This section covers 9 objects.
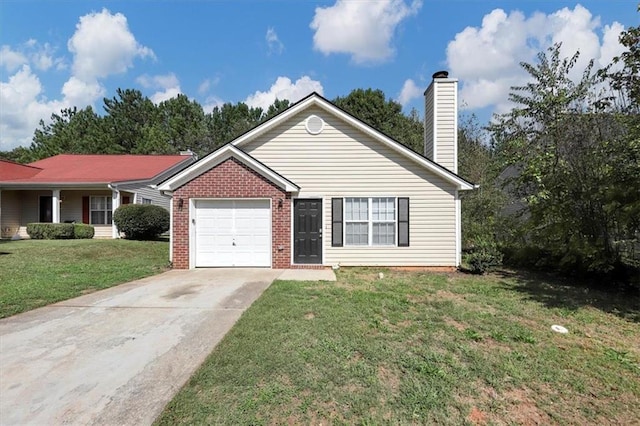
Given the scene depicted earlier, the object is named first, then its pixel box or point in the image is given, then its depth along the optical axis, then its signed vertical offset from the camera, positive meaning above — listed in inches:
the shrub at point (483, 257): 415.8 -51.8
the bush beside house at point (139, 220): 670.5 -15.6
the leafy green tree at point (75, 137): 1370.6 +287.3
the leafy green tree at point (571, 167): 345.1 +42.1
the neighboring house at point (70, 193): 716.0 +37.6
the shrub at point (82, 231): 694.4 -36.4
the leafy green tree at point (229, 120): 1550.2 +393.0
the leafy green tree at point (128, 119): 1449.3 +380.8
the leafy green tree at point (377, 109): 1364.4 +391.6
